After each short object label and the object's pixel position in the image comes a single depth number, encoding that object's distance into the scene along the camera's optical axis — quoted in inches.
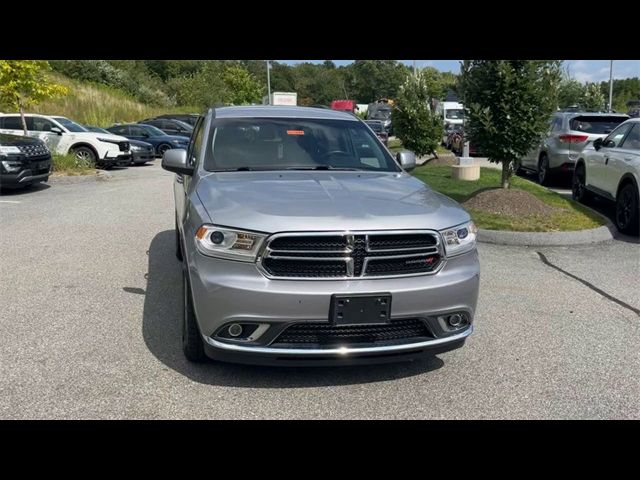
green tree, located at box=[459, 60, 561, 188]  350.0
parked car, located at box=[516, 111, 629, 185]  502.0
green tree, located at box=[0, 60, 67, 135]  618.2
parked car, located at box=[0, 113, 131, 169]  684.7
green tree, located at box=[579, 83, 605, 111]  1407.5
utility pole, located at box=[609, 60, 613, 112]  1321.4
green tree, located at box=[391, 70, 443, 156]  679.1
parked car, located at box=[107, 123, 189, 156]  910.4
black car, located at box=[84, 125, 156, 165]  778.7
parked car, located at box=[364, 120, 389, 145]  1141.1
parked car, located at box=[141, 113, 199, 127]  1226.7
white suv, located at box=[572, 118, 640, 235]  330.3
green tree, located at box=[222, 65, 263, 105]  1845.5
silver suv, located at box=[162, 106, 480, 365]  132.6
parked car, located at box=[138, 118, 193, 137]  1061.8
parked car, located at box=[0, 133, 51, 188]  480.4
